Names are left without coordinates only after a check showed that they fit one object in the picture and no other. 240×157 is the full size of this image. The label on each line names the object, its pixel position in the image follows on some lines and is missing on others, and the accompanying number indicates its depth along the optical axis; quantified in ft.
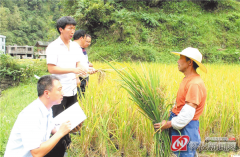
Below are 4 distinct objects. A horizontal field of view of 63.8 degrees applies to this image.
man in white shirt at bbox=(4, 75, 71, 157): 4.36
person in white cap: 4.91
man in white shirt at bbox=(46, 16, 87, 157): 7.24
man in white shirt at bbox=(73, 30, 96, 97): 10.02
